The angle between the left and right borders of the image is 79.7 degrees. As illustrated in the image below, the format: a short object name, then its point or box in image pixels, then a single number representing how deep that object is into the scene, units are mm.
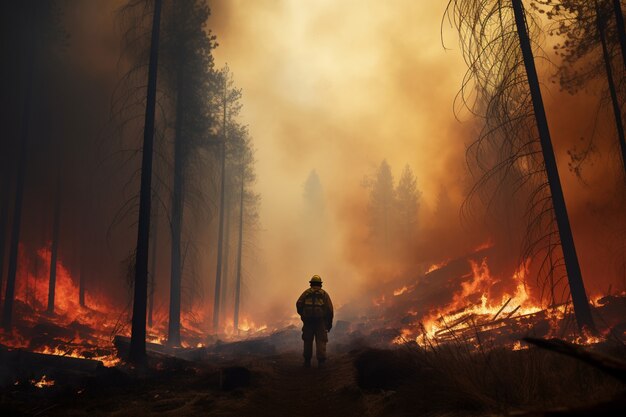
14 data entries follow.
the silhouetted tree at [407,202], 46406
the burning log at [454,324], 14886
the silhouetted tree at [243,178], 27673
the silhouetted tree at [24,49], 17016
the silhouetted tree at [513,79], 8906
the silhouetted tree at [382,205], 46000
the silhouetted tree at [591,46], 11266
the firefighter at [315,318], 9445
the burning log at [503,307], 14670
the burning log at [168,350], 10445
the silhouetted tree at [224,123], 25938
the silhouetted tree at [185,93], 16984
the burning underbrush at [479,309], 11344
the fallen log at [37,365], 8180
